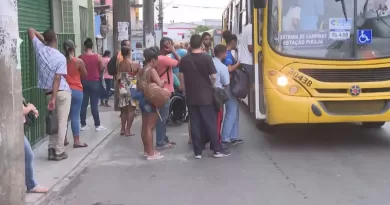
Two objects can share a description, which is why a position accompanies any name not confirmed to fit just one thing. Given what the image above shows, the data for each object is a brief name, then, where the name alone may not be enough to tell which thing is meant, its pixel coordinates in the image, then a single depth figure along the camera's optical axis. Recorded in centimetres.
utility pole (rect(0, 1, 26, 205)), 429
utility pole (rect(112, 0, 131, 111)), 1355
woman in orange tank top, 790
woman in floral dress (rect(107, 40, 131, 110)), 1010
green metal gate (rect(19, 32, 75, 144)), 780
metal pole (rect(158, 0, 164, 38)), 4059
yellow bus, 752
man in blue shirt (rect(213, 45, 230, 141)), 781
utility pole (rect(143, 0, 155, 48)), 1962
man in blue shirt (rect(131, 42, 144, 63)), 1508
